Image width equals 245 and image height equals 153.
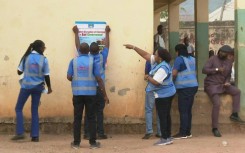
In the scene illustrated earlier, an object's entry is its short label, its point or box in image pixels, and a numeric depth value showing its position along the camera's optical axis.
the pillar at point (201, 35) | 14.48
